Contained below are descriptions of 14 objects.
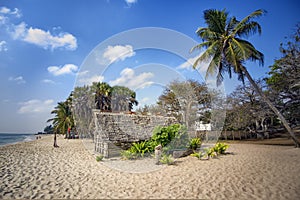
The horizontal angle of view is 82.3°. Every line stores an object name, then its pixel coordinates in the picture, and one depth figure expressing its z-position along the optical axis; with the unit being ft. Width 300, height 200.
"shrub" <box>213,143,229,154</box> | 33.48
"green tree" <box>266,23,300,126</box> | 41.02
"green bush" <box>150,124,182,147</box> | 35.47
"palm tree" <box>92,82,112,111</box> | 78.38
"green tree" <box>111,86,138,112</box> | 64.03
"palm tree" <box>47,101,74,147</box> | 102.78
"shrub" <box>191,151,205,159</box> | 29.37
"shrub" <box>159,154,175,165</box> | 26.43
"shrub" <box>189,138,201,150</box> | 37.37
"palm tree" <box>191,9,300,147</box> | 38.11
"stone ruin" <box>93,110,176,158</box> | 34.95
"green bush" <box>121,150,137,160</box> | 31.52
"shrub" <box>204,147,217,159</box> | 30.60
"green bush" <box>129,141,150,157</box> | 33.42
